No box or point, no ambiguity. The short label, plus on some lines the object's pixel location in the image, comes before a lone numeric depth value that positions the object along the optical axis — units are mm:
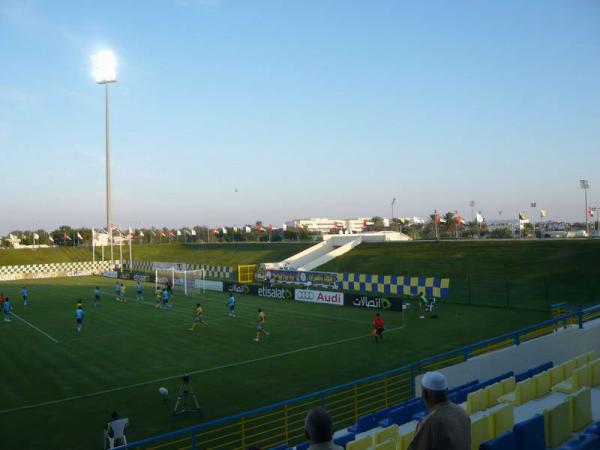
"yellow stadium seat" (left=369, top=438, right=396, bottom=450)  6789
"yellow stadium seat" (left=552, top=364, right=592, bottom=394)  11039
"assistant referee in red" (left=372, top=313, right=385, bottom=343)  23906
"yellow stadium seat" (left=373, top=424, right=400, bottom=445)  7766
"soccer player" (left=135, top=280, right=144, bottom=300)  40262
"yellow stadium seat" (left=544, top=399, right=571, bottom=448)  7980
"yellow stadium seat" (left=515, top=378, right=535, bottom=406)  10336
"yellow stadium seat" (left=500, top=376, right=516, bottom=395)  11031
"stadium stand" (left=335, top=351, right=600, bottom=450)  6637
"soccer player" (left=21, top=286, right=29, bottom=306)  38969
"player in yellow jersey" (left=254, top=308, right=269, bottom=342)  24947
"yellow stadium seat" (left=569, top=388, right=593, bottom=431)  8672
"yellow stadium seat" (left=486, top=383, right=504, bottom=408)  10352
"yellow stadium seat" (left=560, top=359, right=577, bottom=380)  11984
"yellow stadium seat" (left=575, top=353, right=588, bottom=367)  12711
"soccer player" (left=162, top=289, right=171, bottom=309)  36219
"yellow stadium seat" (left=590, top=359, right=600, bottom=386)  11734
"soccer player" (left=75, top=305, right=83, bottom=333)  27312
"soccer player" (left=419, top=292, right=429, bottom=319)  32019
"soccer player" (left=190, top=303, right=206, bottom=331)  27966
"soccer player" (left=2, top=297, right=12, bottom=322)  32031
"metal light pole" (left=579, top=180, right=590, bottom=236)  60969
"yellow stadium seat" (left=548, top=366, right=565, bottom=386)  11461
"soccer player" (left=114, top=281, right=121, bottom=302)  41250
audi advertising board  36750
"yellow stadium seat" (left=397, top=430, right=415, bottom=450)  7465
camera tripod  14430
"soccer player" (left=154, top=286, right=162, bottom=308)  36588
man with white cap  4125
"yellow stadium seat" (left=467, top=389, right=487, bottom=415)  9781
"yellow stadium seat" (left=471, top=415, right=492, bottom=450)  7470
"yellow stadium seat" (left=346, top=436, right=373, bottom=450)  7346
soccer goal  47469
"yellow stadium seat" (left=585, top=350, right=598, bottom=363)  13191
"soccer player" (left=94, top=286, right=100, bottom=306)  37344
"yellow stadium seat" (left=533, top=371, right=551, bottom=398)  10781
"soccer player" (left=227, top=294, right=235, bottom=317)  31844
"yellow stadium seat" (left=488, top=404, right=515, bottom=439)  7888
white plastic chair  11295
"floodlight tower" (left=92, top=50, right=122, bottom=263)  70188
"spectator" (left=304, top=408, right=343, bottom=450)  4035
